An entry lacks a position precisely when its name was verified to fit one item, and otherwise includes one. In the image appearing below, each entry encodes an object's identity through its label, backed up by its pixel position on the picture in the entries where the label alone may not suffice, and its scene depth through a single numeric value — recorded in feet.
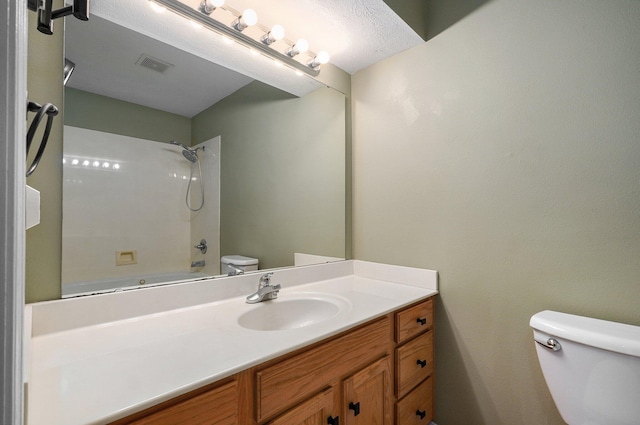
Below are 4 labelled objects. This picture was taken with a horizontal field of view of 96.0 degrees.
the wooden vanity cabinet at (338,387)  2.21
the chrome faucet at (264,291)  4.08
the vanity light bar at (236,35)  3.74
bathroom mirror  3.24
